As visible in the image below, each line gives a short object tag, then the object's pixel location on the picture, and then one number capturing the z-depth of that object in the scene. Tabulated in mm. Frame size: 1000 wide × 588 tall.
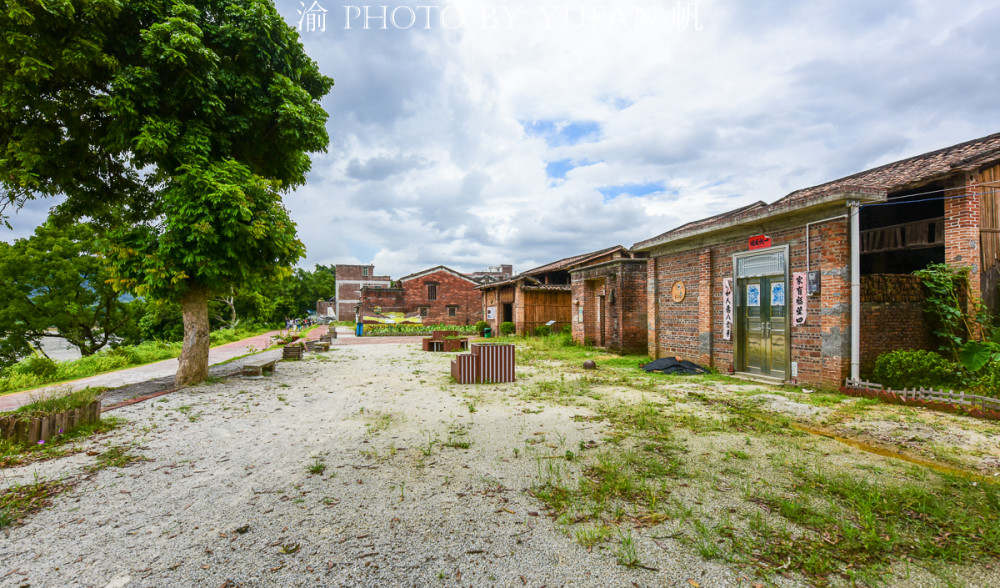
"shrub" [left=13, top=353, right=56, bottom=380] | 11328
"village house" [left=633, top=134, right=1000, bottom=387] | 7582
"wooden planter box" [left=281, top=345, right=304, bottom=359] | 14648
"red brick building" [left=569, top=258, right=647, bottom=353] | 14688
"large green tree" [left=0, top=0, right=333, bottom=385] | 6988
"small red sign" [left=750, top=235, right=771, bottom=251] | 8984
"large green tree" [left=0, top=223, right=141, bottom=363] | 16969
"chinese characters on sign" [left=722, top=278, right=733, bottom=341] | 9914
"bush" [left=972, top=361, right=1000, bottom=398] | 6324
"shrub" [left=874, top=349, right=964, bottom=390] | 6922
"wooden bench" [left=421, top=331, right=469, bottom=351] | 17781
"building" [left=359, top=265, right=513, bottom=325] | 36781
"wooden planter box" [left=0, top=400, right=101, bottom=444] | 5035
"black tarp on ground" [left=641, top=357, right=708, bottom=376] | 10297
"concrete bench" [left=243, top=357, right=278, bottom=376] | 10523
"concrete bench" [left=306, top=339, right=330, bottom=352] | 17300
